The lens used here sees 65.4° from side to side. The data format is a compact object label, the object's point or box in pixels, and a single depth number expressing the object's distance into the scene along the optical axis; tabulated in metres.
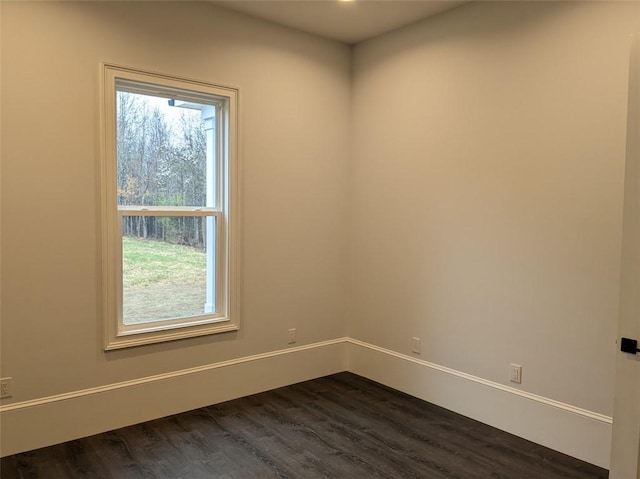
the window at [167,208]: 3.11
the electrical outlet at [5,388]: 2.75
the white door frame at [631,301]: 1.99
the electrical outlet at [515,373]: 3.12
